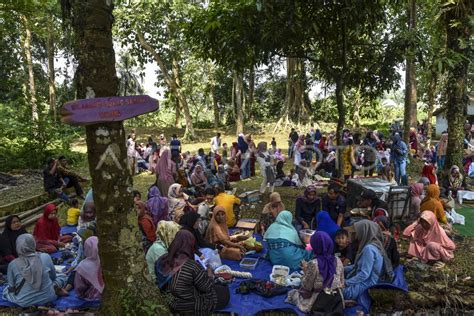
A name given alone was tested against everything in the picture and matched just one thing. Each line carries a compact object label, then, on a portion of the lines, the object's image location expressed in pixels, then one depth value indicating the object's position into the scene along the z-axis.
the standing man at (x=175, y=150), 11.45
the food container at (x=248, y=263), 5.86
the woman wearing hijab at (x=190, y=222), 5.63
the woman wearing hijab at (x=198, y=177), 10.29
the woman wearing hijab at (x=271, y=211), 7.07
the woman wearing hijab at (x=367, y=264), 4.71
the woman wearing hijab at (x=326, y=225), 5.92
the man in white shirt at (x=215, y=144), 14.12
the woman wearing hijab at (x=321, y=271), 4.21
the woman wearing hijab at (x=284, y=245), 5.76
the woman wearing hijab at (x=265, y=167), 9.94
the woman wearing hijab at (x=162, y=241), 5.26
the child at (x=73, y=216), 8.24
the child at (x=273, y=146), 13.98
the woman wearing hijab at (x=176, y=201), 7.50
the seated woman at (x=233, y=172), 12.21
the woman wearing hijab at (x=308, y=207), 7.09
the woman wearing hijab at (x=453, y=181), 9.72
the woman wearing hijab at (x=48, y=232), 6.71
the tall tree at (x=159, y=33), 18.67
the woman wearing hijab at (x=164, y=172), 9.23
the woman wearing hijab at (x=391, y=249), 5.15
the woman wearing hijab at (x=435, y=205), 6.83
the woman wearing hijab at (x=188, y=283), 4.25
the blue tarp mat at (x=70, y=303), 4.82
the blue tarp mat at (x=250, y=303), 4.60
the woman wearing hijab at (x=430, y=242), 5.87
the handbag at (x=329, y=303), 4.23
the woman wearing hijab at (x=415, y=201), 7.36
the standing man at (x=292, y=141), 16.30
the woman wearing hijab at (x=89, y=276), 4.85
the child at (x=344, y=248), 5.17
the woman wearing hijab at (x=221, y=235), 6.27
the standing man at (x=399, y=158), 10.02
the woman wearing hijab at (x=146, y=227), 6.46
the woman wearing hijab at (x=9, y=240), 5.84
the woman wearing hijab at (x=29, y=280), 4.72
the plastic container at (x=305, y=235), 6.39
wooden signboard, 3.24
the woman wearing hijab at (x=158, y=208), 7.25
